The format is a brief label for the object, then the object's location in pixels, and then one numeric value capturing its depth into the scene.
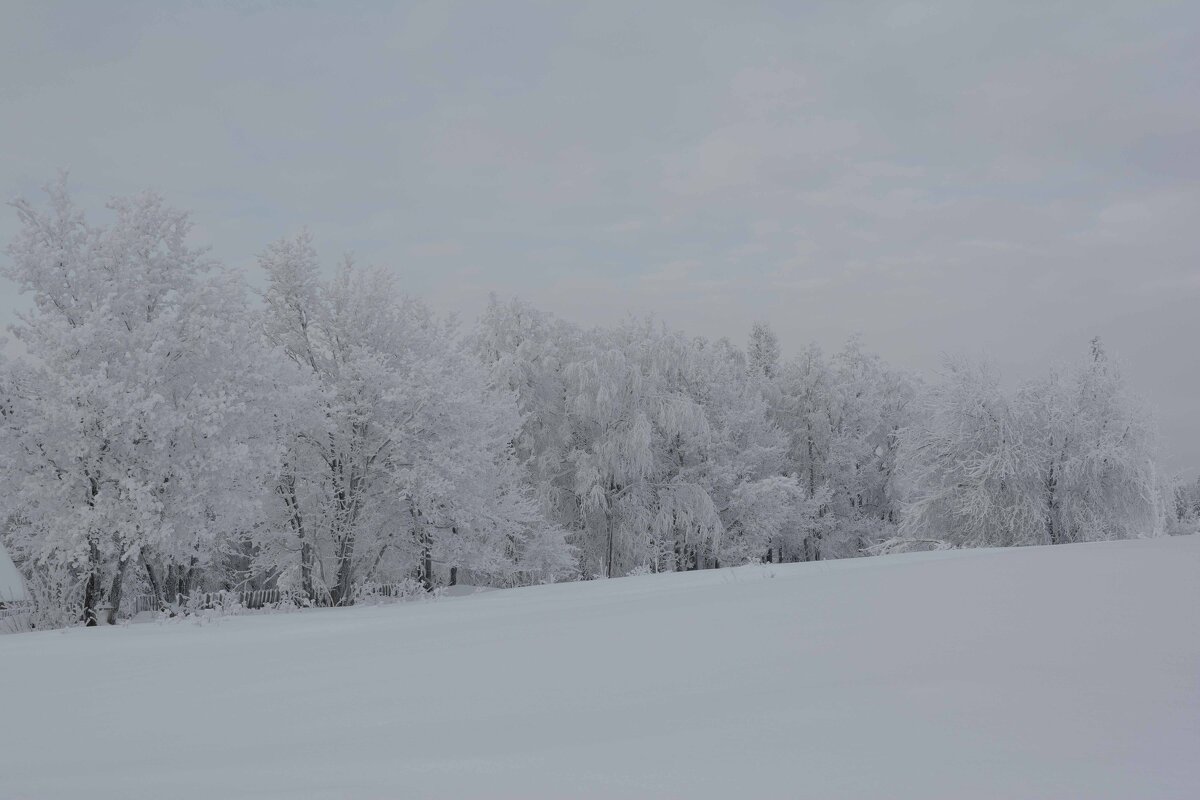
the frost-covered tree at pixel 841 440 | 37.75
